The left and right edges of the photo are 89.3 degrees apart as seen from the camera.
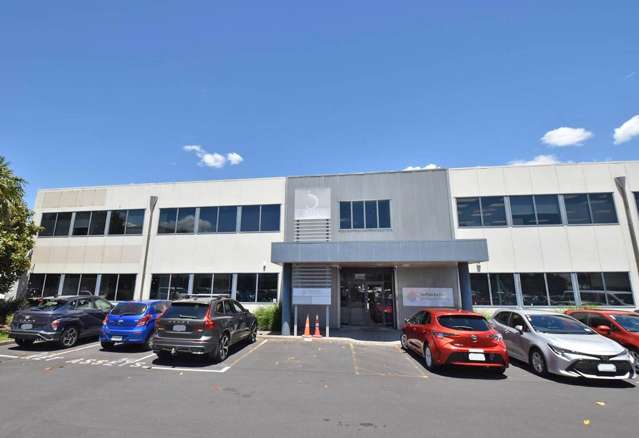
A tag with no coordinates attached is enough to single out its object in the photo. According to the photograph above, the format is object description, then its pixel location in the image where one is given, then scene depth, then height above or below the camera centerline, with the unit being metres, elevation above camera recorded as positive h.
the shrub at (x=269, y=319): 15.16 -1.44
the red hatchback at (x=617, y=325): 9.02 -1.06
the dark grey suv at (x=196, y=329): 8.45 -1.10
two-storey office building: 14.74 +2.35
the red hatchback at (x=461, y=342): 7.89 -1.32
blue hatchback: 10.12 -1.15
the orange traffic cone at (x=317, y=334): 13.39 -1.88
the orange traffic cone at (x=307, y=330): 13.49 -1.75
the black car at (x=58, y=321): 10.31 -1.14
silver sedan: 7.45 -1.42
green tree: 15.15 +2.81
